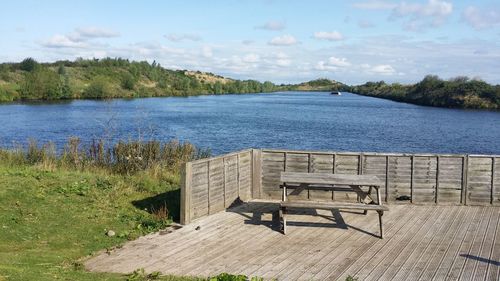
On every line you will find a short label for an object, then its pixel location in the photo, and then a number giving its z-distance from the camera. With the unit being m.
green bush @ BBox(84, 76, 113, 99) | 83.88
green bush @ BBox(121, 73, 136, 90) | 98.25
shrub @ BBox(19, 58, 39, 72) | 88.21
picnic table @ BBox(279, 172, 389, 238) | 8.89
